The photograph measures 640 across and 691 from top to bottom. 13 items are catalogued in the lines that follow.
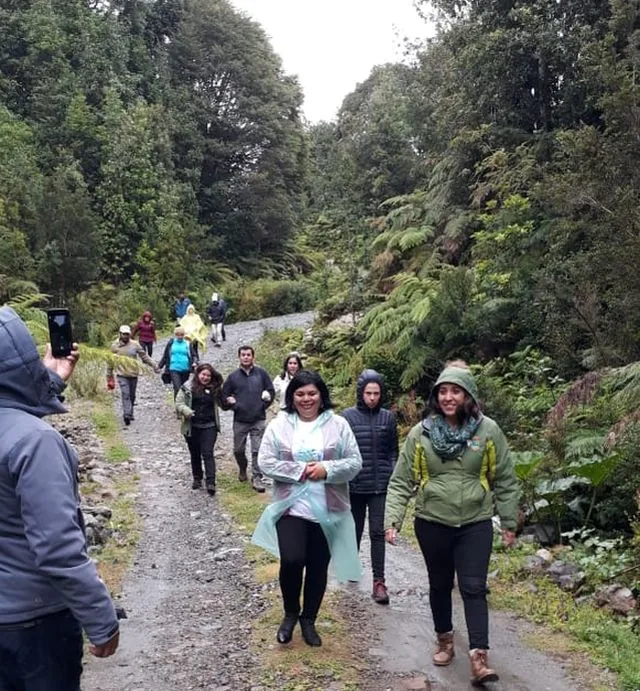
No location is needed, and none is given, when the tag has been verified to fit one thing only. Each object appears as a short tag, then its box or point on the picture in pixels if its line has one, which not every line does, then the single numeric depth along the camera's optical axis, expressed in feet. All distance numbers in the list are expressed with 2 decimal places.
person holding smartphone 8.14
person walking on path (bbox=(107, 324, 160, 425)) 43.96
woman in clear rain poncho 15.88
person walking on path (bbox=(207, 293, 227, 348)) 78.23
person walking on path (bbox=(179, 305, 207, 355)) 54.44
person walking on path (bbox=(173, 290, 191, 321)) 70.02
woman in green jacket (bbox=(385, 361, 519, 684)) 14.99
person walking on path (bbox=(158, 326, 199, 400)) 44.83
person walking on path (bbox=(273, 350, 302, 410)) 33.06
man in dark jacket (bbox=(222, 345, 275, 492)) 33.12
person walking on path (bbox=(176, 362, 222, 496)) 32.58
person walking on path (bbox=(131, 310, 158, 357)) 59.21
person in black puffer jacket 20.11
